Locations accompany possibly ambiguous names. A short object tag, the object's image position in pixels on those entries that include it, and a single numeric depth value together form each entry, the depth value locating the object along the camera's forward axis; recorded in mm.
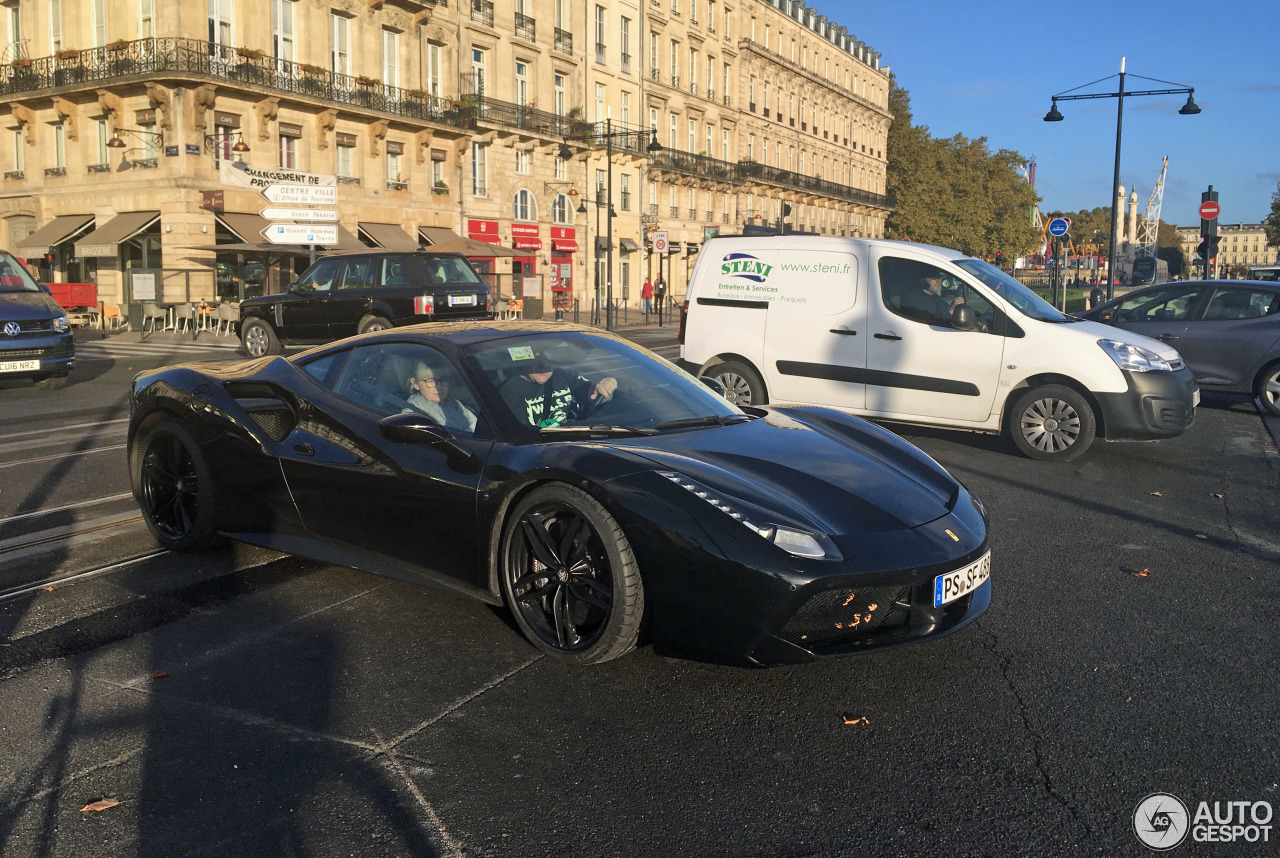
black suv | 17484
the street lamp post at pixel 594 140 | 31639
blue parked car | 12609
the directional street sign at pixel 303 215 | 19203
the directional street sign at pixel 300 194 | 19172
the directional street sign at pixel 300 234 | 19250
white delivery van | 8812
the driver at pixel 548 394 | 4445
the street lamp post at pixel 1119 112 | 24875
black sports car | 3557
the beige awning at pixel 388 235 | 36812
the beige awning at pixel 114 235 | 31578
